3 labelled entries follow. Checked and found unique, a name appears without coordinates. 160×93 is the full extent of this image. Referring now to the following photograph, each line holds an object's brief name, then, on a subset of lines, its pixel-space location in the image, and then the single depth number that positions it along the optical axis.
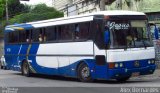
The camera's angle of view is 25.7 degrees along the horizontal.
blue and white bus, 14.36
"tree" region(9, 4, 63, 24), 39.55
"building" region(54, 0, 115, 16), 30.96
